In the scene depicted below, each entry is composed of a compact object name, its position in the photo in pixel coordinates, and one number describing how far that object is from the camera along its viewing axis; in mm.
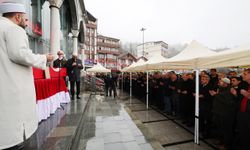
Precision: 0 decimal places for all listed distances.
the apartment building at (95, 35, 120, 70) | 62031
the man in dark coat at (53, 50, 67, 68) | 5712
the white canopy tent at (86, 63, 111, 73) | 15688
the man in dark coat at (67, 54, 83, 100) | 7035
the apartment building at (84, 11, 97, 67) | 52516
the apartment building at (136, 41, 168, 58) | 55566
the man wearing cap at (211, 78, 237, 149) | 3852
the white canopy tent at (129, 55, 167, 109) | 8266
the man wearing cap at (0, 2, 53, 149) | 1410
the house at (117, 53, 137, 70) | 62472
